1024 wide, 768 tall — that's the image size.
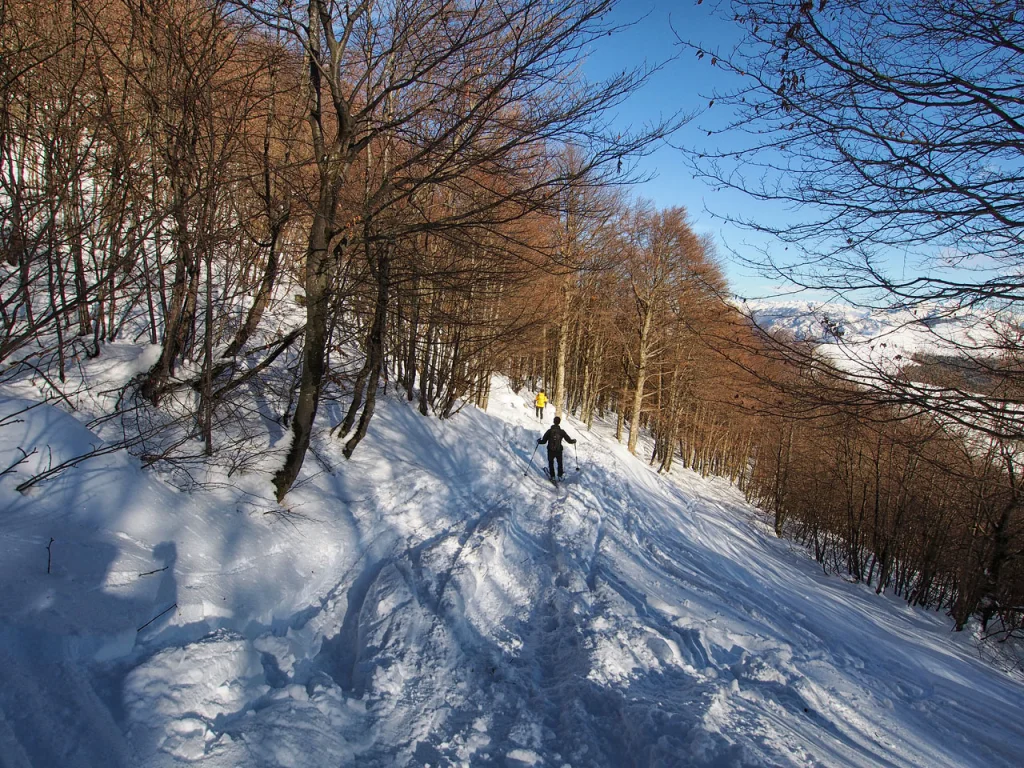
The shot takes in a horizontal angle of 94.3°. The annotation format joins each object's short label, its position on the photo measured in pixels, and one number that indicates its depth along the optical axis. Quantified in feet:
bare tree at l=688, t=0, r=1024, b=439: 10.31
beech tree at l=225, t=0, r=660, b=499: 13.89
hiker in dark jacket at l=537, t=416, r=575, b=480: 35.55
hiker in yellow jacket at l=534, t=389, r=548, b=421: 63.41
